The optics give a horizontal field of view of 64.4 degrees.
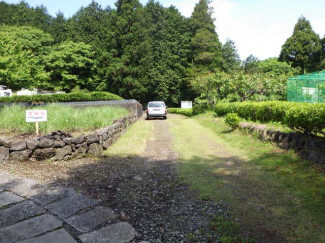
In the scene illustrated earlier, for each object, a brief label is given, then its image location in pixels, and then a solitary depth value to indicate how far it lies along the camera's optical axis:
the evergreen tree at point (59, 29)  43.23
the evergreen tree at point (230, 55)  44.12
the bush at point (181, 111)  25.16
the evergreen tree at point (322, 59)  36.84
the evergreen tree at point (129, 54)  36.09
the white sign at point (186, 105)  35.66
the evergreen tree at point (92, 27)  40.22
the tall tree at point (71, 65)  35.38
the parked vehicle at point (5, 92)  30.40
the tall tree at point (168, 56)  39.31
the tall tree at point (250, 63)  42.41
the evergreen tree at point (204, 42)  37.81
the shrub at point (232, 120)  9.67
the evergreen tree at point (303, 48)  38.59
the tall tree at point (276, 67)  51.78
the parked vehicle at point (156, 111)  19.12
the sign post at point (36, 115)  6.80
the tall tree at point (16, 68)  14.04
